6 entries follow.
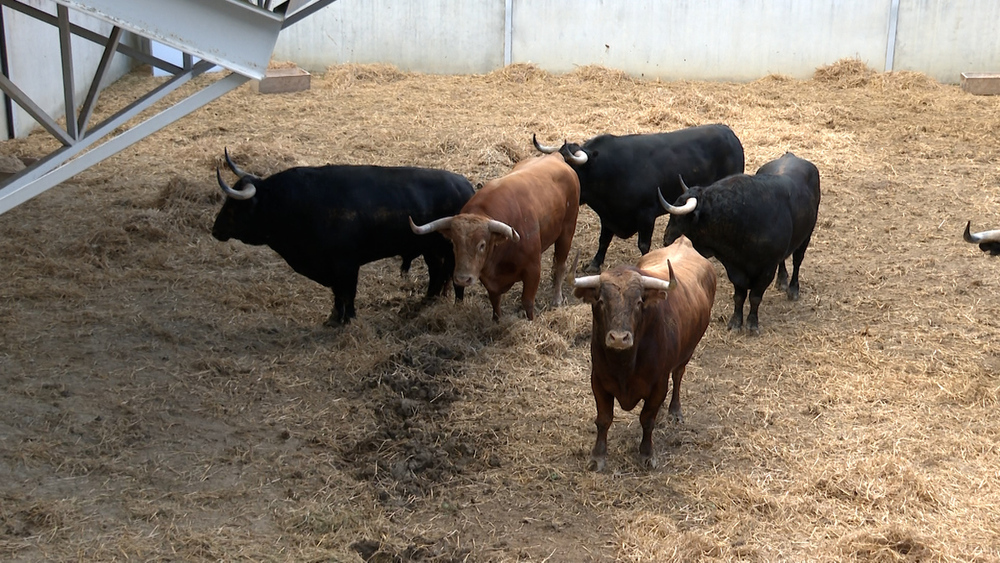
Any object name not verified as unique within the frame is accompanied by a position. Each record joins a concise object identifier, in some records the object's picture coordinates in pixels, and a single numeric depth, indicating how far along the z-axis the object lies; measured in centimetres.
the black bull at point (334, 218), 770
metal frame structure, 557
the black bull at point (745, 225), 780
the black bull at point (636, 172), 927
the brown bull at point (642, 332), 519
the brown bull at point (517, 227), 727
